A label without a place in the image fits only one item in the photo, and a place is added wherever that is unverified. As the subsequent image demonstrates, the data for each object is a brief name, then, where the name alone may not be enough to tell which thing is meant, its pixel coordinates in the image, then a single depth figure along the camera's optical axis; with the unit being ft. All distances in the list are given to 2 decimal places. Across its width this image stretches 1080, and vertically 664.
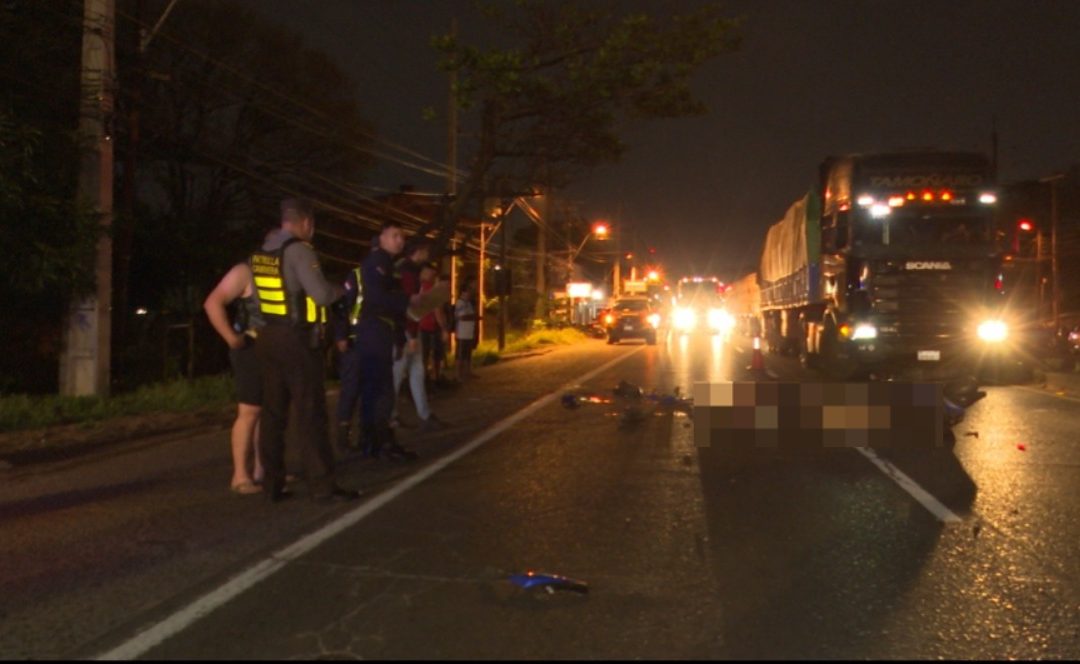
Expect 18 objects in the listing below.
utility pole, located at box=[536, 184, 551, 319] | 154.10
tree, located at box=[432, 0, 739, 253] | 64.08
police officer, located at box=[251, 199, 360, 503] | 24.06
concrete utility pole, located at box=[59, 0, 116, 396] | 45.60
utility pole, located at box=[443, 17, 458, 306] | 88.94
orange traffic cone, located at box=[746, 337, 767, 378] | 65.41
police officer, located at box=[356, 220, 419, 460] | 31.07
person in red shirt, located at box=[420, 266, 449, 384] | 41.84
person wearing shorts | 24.08
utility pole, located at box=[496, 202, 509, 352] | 104.14
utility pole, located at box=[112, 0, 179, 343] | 52.49
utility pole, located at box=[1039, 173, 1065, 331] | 112.16
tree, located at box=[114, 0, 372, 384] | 105.09
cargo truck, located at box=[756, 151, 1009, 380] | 57.72
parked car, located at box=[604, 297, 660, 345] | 136.15
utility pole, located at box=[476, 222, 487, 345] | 111.84
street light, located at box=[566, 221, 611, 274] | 175.59
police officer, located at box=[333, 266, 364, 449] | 29.61
